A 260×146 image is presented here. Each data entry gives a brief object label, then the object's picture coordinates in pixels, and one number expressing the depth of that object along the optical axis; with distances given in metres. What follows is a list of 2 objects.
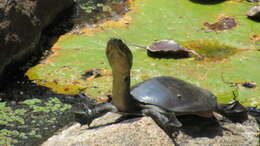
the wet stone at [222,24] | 7.30
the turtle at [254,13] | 7.47
